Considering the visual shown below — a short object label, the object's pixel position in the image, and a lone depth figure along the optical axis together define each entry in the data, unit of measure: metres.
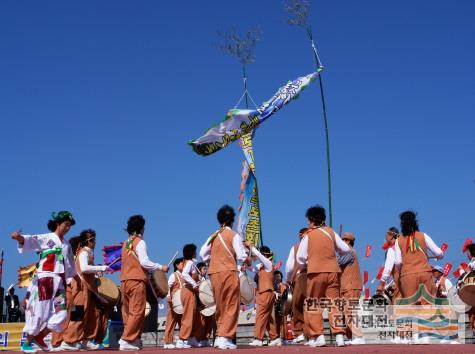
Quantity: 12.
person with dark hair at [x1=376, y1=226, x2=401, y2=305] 9.27
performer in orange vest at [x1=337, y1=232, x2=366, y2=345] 9.92
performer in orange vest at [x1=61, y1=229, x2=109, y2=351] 9.41
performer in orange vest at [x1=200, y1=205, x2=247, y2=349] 7.84
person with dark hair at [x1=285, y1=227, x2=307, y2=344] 8.59
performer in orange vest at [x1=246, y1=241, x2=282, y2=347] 10.48
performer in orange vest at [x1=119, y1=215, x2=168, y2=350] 8.54
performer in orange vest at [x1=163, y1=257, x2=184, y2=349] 11.25
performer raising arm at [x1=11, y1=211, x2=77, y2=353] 7.41
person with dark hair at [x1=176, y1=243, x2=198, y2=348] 10.49
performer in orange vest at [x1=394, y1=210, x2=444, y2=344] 8.84
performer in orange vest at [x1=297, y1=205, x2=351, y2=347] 7.80
